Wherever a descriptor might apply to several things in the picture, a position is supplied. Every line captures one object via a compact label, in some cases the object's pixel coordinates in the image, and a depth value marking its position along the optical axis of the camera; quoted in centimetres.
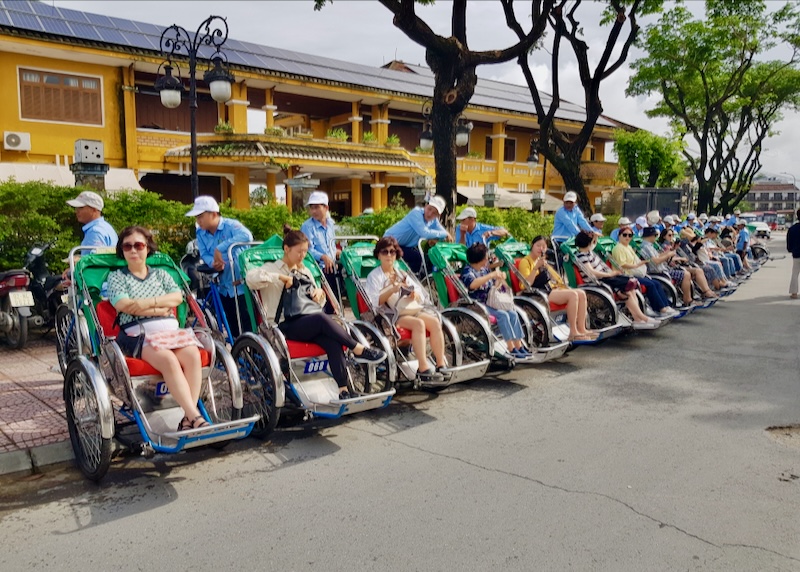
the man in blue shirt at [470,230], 848
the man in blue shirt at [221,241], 592
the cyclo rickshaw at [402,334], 558
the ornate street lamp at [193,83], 959
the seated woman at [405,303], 569
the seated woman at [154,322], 415
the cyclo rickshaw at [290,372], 469
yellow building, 1762
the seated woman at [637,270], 888
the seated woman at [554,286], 726
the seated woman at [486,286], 648
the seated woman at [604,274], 821
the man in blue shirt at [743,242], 1859
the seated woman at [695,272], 1103
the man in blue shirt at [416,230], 730
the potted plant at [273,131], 2011
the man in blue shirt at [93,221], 565
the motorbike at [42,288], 736
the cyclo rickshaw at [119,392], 392
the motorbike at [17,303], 708
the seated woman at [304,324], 504
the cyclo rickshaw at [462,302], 643
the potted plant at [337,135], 2197
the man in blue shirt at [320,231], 684
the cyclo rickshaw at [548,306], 714
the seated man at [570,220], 1000
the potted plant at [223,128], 1934
